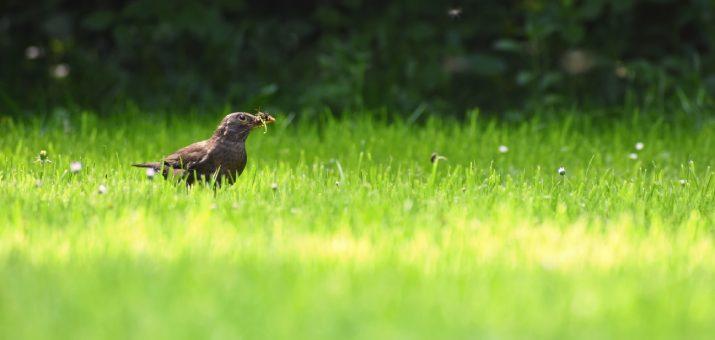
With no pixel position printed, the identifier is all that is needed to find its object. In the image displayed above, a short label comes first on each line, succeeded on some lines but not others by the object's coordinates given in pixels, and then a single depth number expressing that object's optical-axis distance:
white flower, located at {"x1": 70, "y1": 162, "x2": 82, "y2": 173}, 9.73
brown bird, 9.97
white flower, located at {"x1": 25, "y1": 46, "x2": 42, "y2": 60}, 18.39
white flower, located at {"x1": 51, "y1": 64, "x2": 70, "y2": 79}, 18.31
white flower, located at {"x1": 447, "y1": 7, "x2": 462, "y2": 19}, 16.18
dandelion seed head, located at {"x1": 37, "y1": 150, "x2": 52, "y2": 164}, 10.68
